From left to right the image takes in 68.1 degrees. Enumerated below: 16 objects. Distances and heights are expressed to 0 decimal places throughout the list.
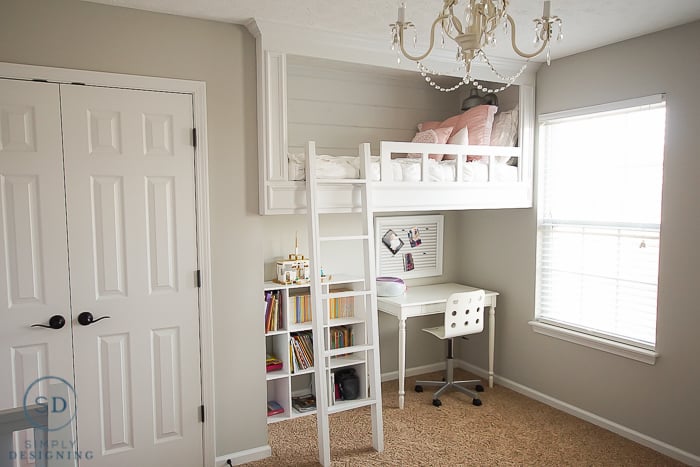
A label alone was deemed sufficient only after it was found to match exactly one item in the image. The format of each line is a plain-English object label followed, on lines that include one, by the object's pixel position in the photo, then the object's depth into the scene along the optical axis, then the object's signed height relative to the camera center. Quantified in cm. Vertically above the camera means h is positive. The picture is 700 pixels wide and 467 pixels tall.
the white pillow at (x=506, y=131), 392 +59
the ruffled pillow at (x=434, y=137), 373 +53
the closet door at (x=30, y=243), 248 -15
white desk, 379 -73
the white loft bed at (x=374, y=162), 298 +31
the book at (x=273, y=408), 365 -141
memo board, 432 -31
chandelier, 153 +57
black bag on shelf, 384 -130
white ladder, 300 -60
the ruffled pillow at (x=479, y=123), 383 +64
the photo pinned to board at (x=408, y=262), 445 -46
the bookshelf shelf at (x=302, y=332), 358 -89
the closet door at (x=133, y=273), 263 -32
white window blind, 325 -11
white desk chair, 377 -86
